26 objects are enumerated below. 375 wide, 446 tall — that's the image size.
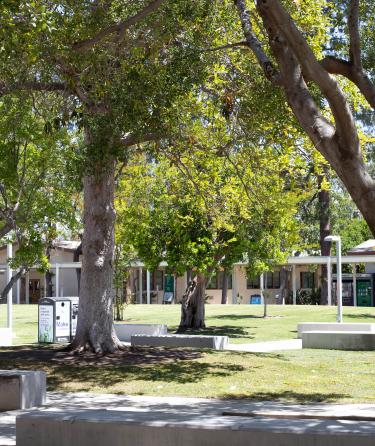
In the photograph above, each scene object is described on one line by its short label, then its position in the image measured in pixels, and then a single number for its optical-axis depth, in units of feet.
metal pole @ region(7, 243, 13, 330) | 83.36
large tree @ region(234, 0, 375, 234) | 26.58
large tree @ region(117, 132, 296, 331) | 66.23
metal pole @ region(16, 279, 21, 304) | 198.39
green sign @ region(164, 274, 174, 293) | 183.11
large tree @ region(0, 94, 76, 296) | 52.85
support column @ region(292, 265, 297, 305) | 162.20
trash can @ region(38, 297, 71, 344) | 75.36
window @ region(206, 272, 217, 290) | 188.30
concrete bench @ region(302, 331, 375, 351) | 66.85
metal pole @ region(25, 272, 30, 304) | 196.17
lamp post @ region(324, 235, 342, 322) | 86.63
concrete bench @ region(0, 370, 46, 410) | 36.32
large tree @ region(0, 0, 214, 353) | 40.52
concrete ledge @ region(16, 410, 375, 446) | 22.38
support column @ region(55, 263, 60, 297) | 172.13
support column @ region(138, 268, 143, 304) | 177.25
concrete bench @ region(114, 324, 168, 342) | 74.64
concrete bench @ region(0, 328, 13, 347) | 73.34
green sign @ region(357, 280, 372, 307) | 155.74
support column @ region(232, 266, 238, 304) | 173.37
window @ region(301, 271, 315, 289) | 178.70
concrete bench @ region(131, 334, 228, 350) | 63.62
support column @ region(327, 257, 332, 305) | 140.99
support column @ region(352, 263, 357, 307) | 153.43
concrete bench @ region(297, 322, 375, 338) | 77.00
